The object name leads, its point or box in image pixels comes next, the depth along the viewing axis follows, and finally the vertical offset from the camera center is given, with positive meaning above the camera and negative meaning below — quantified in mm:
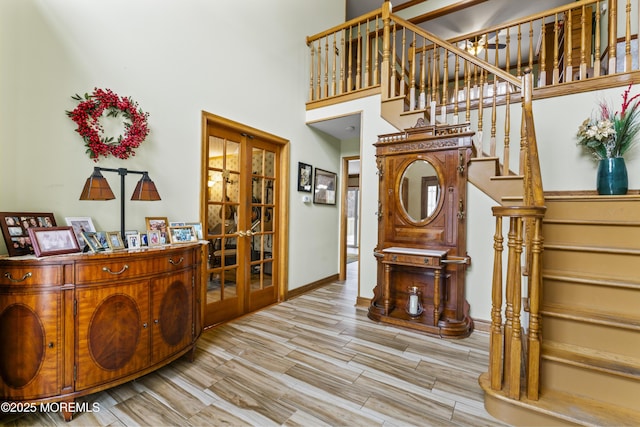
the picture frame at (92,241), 1710 -196
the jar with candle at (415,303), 2830 -924
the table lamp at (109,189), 1738 +138
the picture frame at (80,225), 1799 -102
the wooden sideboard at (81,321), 1462 -644
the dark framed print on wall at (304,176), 3879 +508
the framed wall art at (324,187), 4219 +387
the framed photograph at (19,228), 1521 -108
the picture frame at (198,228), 2473 -155
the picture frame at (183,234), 2236 -195
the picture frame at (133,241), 1927 -218
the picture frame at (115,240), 1839 -200
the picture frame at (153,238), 2049 -206
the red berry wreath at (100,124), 1890 +632
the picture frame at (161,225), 2170 -119
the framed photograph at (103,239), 1830 -195
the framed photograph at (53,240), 1504 -178
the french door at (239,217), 2838 -69
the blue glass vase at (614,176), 2498 +347
